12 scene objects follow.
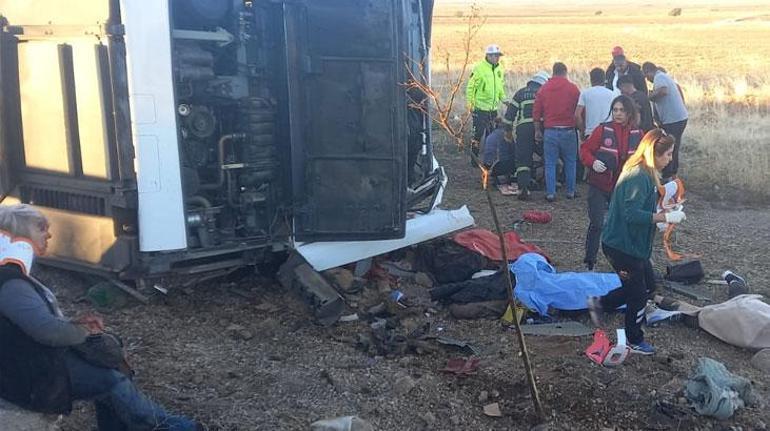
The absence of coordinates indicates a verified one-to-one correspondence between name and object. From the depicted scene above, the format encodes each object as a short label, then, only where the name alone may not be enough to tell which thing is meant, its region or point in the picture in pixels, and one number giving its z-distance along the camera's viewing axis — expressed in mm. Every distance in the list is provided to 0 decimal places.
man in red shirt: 9477
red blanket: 6766
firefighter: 9906
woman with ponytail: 4887
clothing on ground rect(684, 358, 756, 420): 4266
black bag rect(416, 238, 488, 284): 6496
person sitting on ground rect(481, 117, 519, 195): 10484
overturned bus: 4996
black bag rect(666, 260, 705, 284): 6656
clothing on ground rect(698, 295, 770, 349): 5172
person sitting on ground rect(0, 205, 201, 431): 3244
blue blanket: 5770
